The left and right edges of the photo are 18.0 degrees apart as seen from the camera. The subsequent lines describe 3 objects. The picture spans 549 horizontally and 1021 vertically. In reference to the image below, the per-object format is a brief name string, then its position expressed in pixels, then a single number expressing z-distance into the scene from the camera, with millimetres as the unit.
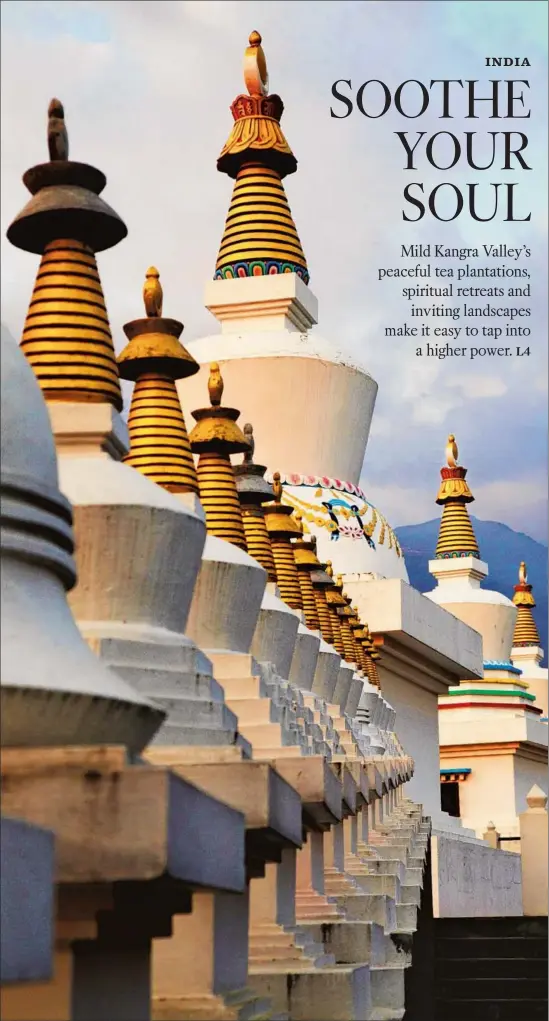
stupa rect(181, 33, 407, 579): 25484
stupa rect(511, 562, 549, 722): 52469
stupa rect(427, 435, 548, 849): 36969
